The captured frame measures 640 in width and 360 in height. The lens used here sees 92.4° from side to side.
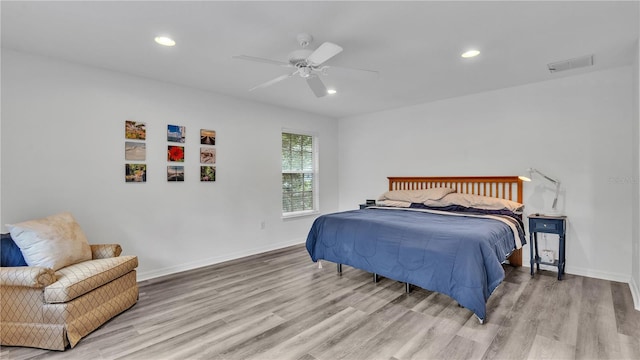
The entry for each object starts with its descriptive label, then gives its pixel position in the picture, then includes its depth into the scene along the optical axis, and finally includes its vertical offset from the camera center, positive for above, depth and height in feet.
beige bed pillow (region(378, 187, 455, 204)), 14.32 -0.86
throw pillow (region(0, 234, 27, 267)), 7.84 -1.94
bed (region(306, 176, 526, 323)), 8.13 -1.94
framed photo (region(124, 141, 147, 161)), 11.55 +1.07
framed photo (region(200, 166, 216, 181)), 13.73 +0.23
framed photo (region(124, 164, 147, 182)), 11.54 +0.23
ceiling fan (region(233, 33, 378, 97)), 7.38 +3.06
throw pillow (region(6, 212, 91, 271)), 7.80 -1.68
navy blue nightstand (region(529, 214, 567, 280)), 11.28 -1.97
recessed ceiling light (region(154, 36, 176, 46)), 8.55 +3.91
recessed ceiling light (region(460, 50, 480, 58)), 9.48 +3.88
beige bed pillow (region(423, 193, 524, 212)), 12.39 -1.09
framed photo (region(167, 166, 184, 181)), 12.69 +0.22
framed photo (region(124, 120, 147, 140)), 11.54 +1.86
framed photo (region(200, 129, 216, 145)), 13.70 +1.87
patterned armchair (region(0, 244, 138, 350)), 7.01 -3.01
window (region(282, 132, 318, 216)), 17.71 +0.22
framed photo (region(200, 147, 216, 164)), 13.72 +1.04
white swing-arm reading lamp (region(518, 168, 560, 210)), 12.01 -0.14
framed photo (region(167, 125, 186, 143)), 12.69 +1.90
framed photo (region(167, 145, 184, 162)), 12.69 +1.06
